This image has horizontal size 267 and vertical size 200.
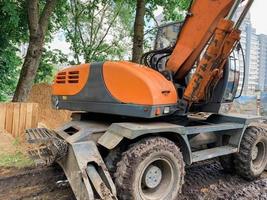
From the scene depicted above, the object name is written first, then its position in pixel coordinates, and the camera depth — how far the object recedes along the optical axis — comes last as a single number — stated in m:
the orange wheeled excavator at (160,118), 3.63
